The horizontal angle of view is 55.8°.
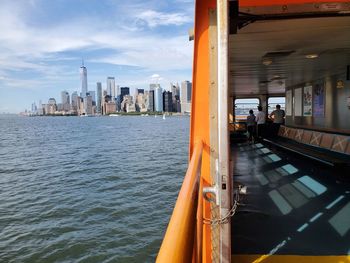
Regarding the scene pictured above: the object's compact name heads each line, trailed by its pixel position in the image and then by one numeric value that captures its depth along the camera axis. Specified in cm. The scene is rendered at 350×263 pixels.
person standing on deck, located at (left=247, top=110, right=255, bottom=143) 1711
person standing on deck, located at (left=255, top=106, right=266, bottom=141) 1694
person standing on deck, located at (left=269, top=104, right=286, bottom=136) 1758
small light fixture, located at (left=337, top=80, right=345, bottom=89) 1210
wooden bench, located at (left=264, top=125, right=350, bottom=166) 905
